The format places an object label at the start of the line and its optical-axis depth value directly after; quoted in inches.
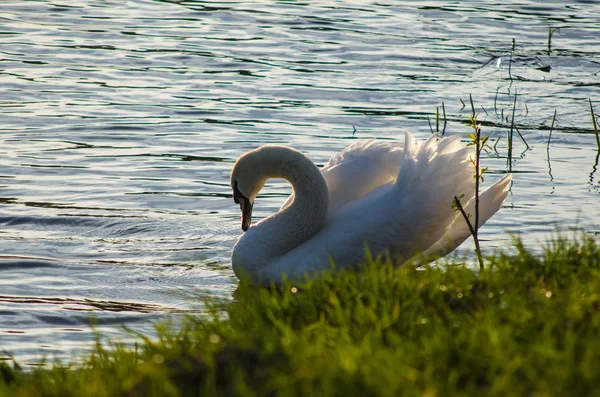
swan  542.6
